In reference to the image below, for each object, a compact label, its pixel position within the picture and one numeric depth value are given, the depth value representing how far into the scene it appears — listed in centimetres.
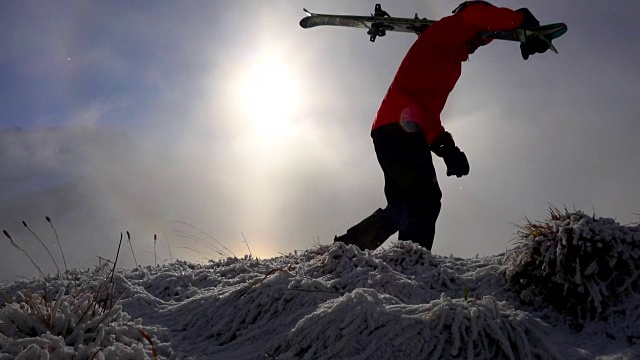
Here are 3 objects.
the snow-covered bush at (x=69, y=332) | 196
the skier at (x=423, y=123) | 494
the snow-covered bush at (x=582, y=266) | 255
